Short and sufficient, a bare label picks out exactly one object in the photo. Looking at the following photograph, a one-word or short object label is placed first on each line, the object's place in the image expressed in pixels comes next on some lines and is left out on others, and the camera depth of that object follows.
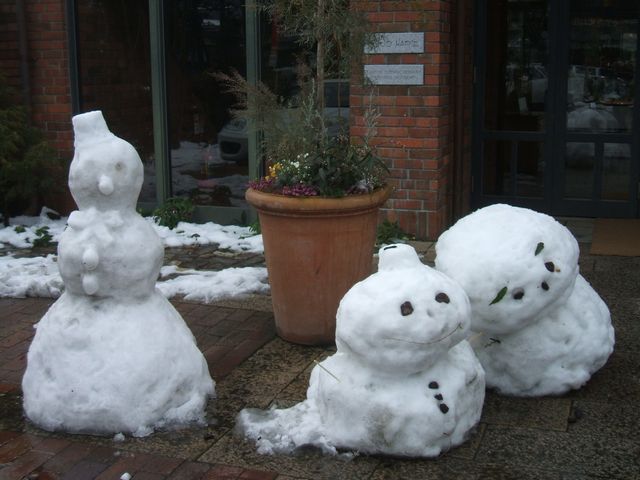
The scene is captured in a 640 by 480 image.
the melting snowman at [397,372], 3.56
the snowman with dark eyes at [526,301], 3.97
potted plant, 4.95
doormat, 7.19
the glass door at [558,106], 8.24
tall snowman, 3.90
